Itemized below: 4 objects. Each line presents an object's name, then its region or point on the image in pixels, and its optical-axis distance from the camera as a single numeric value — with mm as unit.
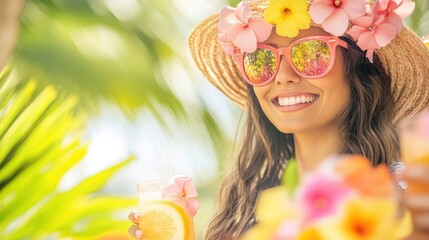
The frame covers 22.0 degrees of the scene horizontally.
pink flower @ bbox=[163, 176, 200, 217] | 1333
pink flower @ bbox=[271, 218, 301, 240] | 613
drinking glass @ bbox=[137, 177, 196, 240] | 1326
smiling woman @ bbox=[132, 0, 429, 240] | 1386
